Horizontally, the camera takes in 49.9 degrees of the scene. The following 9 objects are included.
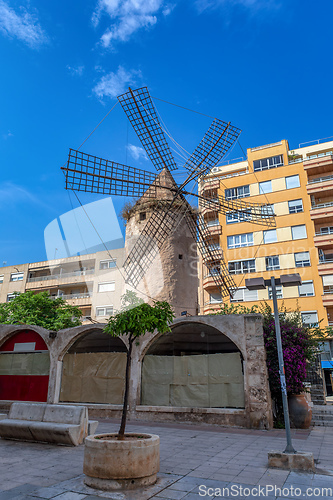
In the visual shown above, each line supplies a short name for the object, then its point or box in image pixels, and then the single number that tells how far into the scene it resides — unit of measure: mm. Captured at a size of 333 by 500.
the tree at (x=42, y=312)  22656
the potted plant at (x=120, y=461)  4633
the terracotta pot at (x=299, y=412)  9531
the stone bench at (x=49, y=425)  7207
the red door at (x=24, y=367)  13367
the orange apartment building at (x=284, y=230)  24656
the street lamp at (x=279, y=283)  6288
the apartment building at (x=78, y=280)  33281
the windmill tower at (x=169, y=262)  15797
